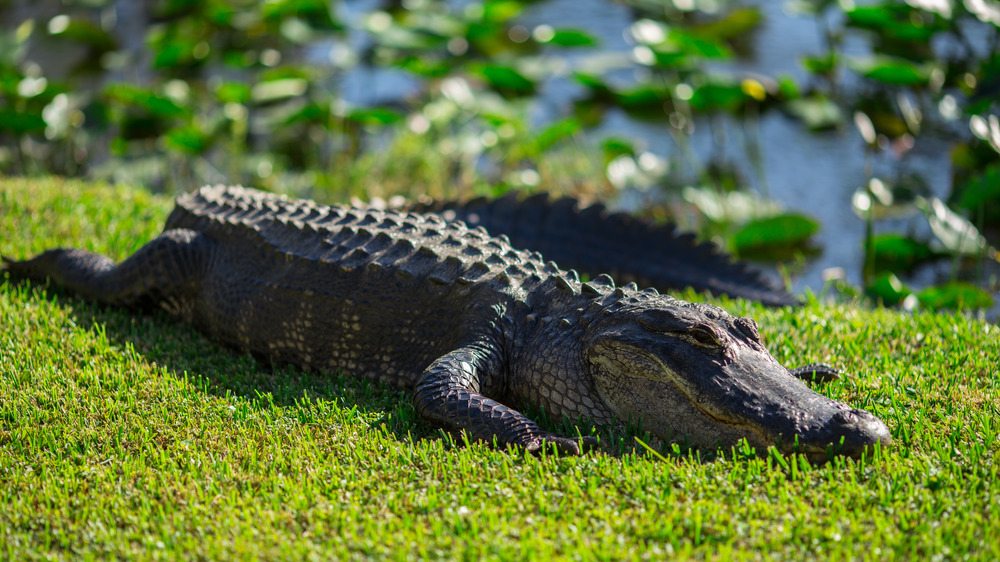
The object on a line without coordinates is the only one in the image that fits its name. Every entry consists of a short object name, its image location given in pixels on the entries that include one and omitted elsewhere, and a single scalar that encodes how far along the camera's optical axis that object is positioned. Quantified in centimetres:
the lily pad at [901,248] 1282
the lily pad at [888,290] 1116
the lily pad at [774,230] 1395
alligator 604
